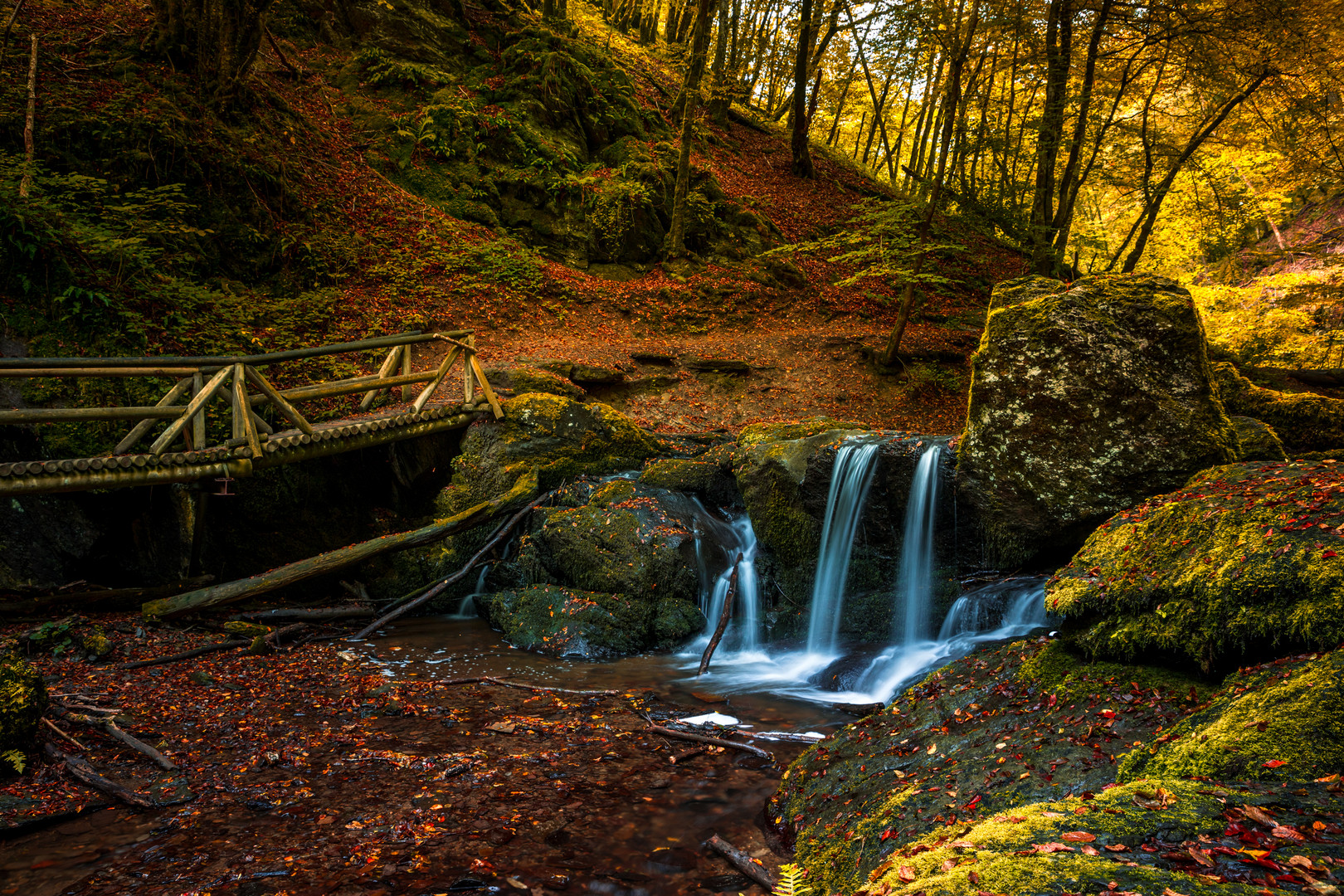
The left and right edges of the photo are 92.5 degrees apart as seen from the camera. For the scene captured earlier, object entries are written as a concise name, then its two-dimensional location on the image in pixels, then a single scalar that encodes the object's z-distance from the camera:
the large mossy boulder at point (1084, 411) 6.25
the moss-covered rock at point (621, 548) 8.16
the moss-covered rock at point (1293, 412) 7.36
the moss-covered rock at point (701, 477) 9.47
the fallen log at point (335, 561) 7.24
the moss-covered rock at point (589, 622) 7.49
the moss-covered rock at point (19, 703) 3.96
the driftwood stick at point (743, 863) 3.38
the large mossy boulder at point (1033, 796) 1.60
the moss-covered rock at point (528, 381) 10.98
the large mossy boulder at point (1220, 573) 3.14
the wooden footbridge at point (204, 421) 5.92
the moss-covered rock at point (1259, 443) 6.52
